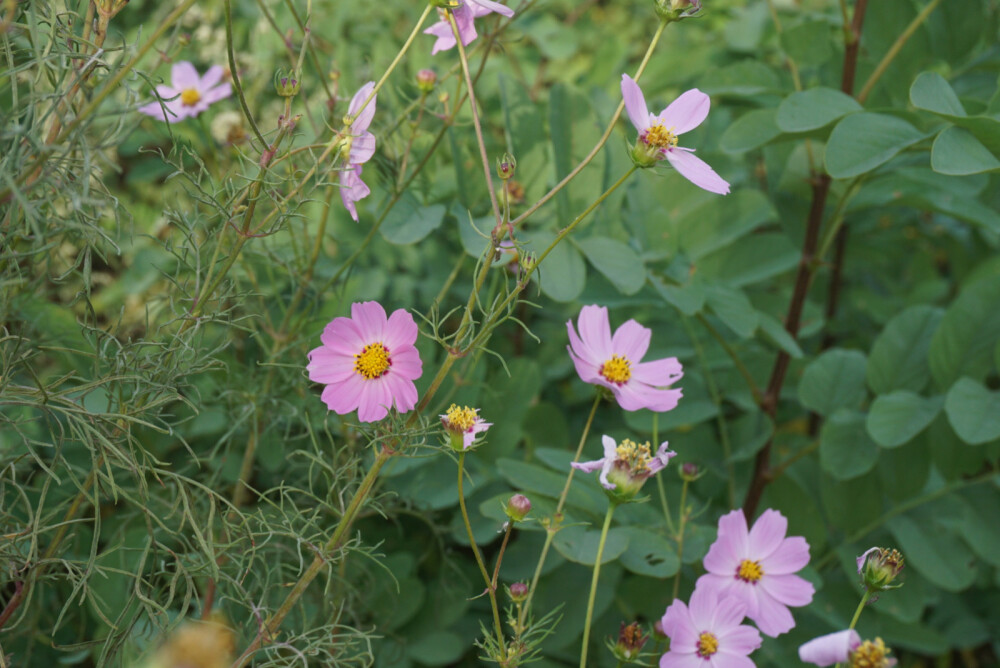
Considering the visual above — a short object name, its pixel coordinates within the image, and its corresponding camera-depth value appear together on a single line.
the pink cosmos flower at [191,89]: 1.85
